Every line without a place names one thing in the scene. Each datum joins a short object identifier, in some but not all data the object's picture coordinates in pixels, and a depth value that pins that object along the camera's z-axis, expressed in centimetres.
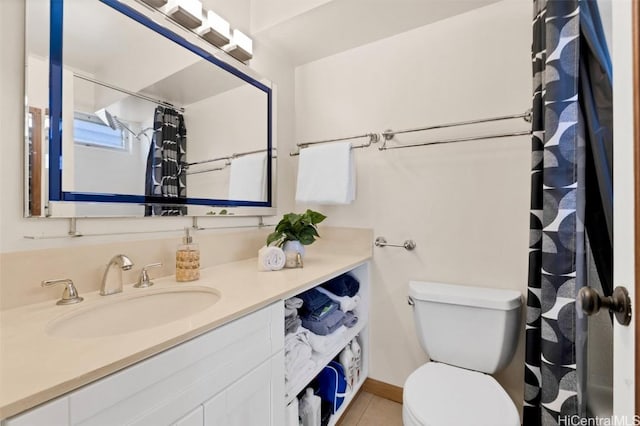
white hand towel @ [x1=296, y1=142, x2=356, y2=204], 160
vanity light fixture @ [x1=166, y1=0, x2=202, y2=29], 122
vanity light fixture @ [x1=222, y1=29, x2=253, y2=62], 148
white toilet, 96
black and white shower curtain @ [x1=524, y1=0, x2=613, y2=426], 78
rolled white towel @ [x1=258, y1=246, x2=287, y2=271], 130
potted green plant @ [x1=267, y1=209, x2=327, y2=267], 144
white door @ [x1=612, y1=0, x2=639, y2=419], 45
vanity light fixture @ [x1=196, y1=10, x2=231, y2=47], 136
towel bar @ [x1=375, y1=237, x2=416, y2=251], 156
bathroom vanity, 49
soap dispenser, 111
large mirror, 86
